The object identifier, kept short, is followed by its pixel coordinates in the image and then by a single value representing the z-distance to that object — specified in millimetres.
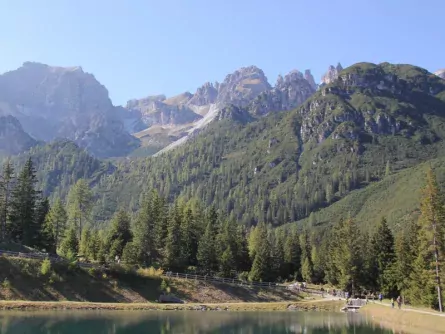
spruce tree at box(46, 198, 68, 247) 104688
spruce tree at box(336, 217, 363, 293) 101438
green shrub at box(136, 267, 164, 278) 94644
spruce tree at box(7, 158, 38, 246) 99125
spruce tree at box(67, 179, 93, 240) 118844
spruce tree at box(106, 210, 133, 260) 111625
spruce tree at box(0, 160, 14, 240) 97000
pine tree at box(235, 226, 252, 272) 121125
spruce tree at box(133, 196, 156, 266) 105250
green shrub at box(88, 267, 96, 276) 89738
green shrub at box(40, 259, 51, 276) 83625
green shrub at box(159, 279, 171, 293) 91938
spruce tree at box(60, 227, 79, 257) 105625
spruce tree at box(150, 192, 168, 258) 109875
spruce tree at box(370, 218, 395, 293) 98250
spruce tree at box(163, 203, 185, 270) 105875
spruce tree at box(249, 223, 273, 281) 114125
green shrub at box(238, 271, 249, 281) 114356
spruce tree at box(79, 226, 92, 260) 106938
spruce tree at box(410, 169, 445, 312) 64875
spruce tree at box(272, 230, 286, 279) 129875
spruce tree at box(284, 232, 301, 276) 140375
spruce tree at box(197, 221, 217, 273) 110062
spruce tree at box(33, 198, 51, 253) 100812
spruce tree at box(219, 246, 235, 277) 109188
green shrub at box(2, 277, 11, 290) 78138
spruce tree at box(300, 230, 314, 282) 133375
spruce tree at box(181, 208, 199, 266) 113994
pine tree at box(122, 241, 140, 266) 100250
